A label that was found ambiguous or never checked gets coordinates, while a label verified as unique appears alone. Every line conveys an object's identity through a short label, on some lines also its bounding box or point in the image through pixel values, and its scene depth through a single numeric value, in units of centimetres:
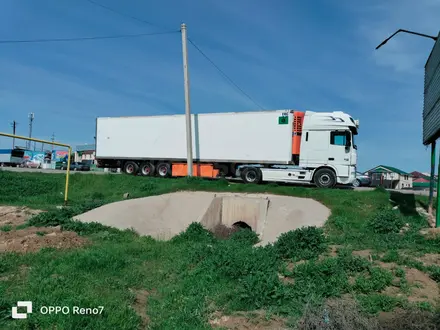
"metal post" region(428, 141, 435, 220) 1203
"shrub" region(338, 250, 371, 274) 623
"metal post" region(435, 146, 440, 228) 936
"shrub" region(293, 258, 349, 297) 545
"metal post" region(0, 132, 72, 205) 1508
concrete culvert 1230
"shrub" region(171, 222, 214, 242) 1084
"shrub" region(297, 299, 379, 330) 418
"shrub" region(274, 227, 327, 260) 750
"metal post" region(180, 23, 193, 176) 2030
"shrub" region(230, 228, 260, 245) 1133
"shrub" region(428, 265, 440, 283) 588
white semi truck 1849
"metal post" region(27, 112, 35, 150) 6806
